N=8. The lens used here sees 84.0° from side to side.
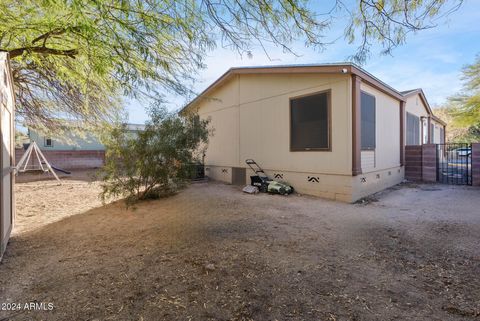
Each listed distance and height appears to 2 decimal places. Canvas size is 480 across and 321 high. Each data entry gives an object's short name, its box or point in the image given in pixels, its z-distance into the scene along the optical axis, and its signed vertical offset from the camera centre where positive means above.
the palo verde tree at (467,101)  12.66 +2.67
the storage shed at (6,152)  3.10 +0.08
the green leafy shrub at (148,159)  5.90 -0.06
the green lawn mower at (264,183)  7.27 -0.81
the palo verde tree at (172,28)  2.57 +1.40
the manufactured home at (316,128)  6.39 +0.77
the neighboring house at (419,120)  10.51 +1.52
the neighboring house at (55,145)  17.80 +0.89
